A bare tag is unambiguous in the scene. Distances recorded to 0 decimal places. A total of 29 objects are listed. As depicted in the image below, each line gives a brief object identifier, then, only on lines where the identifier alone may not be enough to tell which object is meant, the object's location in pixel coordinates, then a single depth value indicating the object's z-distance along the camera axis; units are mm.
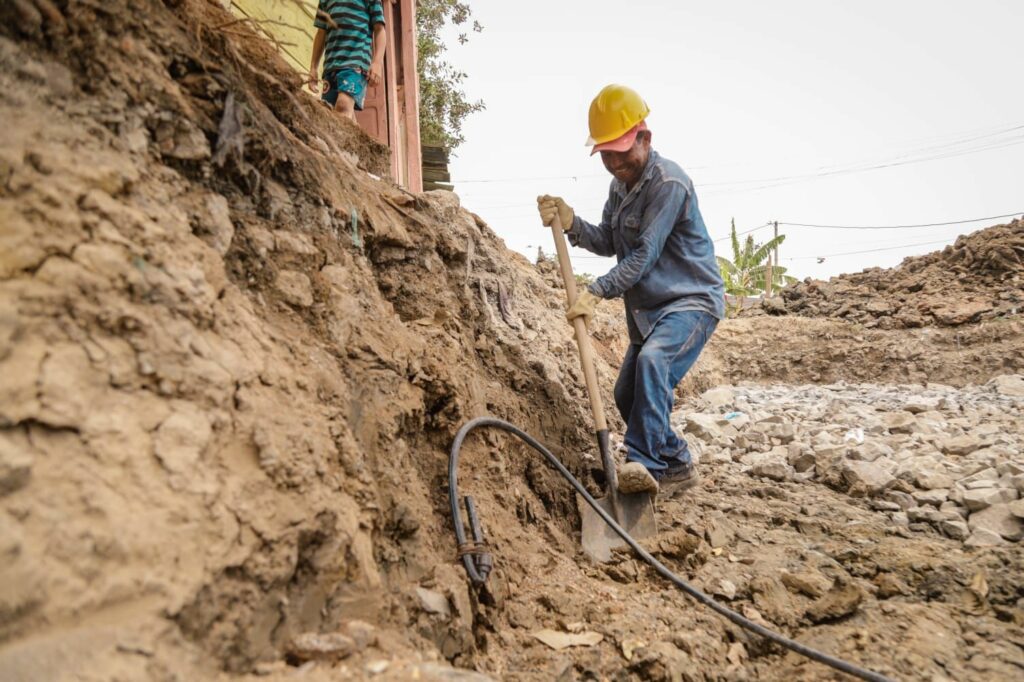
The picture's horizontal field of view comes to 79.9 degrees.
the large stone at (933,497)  3297
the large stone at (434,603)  1797
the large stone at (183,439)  1345
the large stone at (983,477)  3344
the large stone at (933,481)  3427
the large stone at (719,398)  6492
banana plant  18953
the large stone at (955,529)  2980
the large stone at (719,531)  3018
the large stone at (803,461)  3980
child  4438
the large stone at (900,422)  4528
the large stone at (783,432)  4535
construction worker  3334
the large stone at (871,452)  3932
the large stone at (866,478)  3539
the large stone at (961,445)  3936
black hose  2008
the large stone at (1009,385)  6297
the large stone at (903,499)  3342
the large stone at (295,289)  2090
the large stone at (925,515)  3127
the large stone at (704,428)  4742
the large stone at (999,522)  2908
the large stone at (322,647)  1369
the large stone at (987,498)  3098
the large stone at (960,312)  9336
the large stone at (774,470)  3943
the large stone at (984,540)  2834
